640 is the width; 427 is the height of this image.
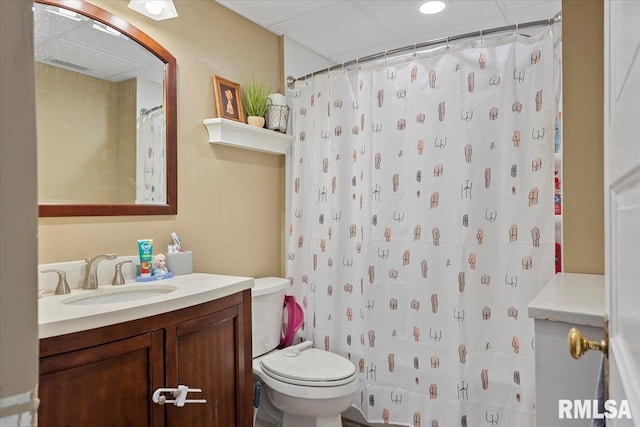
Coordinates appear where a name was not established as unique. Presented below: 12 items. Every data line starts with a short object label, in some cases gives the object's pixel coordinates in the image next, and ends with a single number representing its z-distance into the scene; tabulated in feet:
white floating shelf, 7.06
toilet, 6.25
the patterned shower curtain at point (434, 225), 6.04
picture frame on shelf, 7.25
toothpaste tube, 5.91
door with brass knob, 1.38
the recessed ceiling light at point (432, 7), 7.12
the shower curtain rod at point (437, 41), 5.89
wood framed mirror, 5.16
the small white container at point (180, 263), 6.25
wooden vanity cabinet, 3.54
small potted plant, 7.77
